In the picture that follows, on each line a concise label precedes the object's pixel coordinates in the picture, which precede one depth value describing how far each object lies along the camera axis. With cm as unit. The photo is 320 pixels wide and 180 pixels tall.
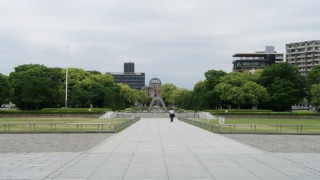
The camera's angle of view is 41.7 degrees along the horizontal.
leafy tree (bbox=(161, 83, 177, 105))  17360
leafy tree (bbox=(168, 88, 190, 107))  15399
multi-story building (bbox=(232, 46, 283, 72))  14825
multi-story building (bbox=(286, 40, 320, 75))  13896
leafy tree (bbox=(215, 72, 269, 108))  8131
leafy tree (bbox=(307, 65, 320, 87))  9062
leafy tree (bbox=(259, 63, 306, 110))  8294
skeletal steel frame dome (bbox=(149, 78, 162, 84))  15938
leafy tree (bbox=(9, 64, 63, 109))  8138
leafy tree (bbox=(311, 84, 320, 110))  7488
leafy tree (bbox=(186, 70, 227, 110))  9009
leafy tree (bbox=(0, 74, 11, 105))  7716
